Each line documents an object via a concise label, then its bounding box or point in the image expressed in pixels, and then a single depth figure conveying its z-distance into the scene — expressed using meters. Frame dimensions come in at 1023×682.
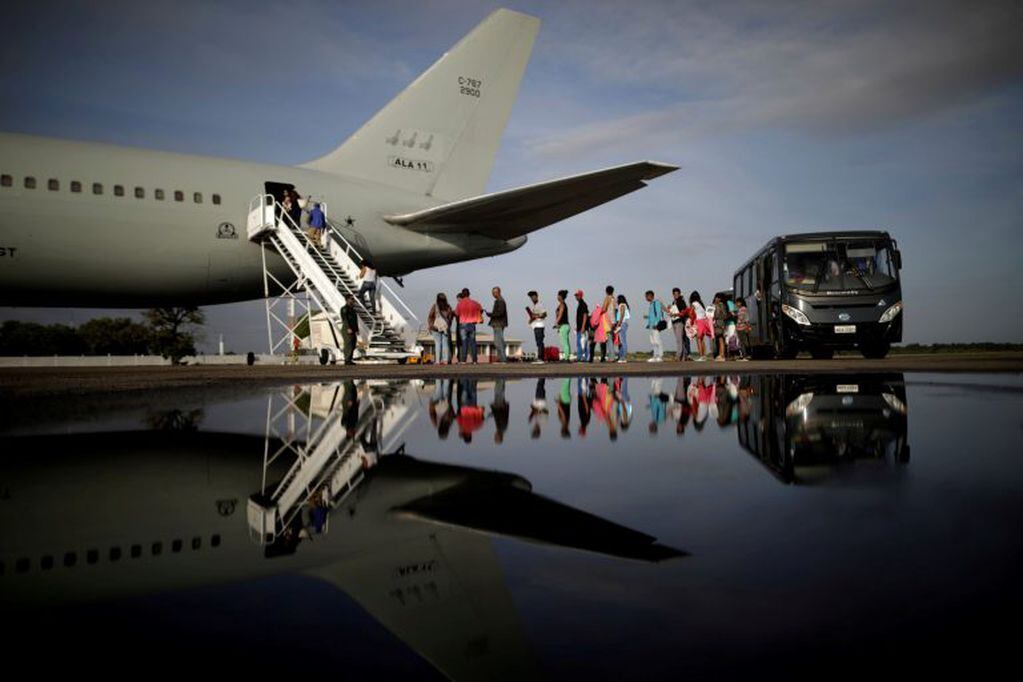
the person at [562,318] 14.28
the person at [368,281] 13.05
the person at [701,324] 15.50
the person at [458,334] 13.36
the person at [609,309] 14.29
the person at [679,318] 14.05
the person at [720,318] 15.33
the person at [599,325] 14.38
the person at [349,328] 11.91
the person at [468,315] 13.30
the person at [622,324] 14.68
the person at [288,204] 13.45
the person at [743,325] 17.59
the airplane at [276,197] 11.23
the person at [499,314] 13.82
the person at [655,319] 14.21
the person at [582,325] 14.39
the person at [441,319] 13.95
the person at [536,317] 14.76
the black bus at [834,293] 12.12
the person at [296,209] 13.60
